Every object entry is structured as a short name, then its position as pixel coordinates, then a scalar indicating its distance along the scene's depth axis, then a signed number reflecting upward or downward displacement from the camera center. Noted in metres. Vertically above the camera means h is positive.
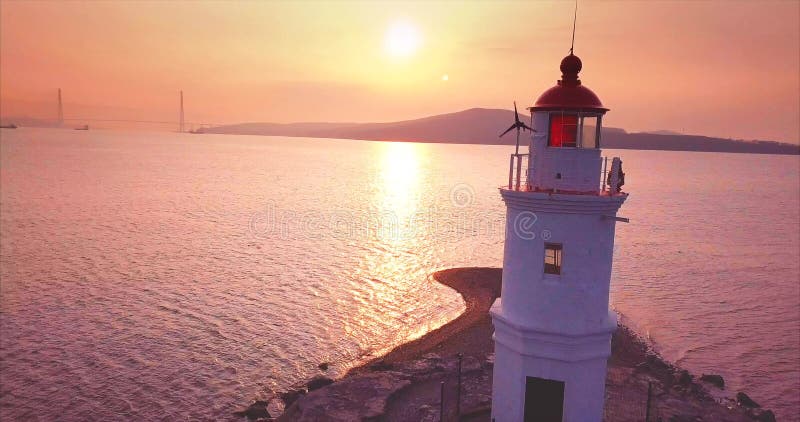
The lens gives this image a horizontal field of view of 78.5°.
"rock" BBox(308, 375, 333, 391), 21.97 -10.53
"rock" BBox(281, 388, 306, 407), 21.75 -11.13
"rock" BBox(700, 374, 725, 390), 25.11 -11.11
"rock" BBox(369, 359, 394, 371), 22.55 -9.97
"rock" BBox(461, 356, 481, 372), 21.49 -9.36
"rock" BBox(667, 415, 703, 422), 17.85 -9.38
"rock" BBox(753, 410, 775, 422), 20.27 -10.48
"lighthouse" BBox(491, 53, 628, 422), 11.05 -2.36
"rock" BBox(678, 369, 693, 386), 23.44 -10.42
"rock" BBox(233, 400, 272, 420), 20.80 -11.31
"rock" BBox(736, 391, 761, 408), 22.55 -10.88
